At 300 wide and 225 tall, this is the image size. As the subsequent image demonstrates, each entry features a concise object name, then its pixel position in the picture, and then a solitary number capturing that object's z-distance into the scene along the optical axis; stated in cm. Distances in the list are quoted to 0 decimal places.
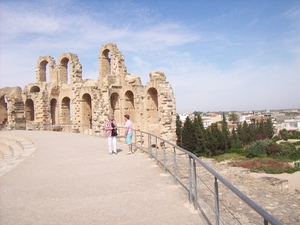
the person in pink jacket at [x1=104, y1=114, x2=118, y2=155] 930
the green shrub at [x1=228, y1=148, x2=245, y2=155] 4334
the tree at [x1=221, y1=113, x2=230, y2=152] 4588
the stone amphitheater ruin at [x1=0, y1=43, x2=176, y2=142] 1769
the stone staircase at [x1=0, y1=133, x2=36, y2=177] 807
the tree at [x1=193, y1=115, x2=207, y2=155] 4081
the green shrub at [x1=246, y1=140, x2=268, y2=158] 3662
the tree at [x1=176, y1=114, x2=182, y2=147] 4359
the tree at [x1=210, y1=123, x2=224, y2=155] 4290
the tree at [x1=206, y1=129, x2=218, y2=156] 4228
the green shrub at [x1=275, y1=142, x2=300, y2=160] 3542
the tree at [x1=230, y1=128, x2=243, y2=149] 4884
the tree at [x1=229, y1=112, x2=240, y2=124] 10426
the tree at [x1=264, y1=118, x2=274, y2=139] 5893
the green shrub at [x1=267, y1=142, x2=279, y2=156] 3762
